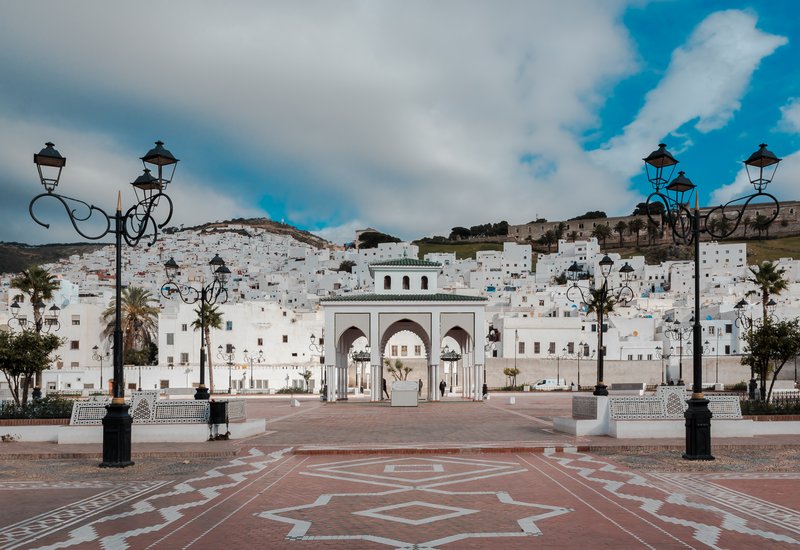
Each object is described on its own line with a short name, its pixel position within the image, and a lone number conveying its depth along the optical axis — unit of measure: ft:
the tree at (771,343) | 85.56
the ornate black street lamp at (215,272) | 68.74
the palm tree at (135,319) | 201.73
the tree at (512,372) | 188.55
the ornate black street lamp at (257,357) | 191.46
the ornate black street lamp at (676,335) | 225.13
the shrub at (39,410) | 59.41
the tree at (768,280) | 148.36
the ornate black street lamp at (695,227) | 43.93
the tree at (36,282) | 134.41
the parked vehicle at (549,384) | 183.21
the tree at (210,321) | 165.74
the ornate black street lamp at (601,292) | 64.54
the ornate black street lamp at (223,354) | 187.87
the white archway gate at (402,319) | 124.77
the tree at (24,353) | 71.20
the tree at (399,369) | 190.08
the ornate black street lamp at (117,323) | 42.55
